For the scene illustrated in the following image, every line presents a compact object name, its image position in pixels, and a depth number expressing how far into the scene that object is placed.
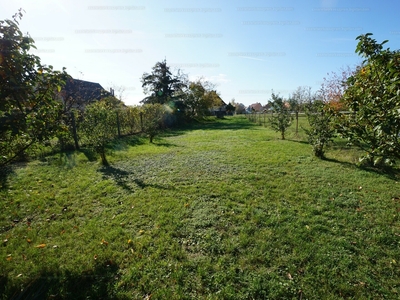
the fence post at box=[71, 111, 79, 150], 8.83
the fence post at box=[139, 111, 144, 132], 14.41
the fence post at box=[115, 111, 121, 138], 12.17
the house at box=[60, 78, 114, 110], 12.68
